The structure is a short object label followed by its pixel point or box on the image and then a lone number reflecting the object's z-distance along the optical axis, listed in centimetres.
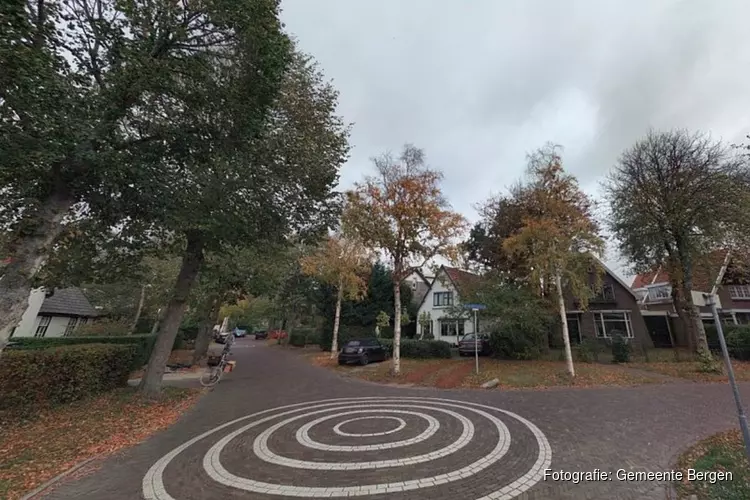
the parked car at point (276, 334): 4224
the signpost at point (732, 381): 416
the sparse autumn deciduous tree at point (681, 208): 1531
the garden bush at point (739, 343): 1773
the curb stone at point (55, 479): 445
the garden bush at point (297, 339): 3600
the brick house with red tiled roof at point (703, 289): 1794
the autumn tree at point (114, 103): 547
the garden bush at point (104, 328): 2131
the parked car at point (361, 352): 1936
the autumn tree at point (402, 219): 1519
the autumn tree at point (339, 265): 2241
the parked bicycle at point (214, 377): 1331
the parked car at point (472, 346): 2089
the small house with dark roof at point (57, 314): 2097
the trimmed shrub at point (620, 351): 1725
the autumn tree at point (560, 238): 1405
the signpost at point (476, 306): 1442
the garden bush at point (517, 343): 1870
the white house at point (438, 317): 3081
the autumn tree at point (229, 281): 1327
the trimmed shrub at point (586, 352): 1777
